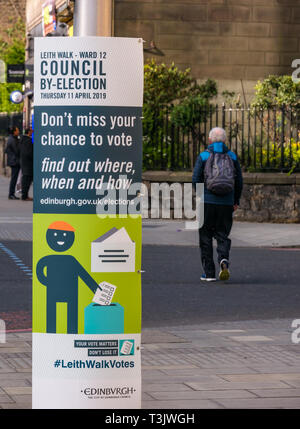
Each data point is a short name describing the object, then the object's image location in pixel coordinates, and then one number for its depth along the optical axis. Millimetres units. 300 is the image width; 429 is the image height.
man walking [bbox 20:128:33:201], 26625
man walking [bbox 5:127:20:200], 27828
